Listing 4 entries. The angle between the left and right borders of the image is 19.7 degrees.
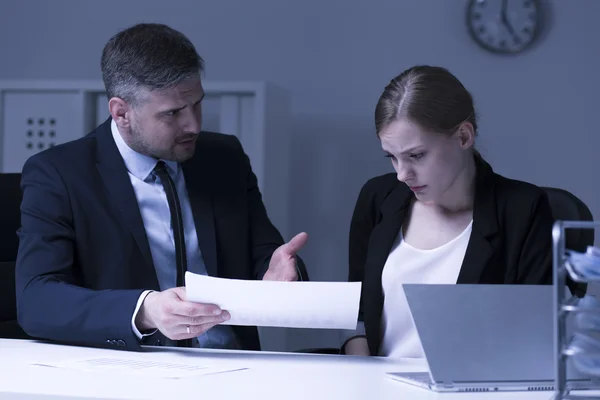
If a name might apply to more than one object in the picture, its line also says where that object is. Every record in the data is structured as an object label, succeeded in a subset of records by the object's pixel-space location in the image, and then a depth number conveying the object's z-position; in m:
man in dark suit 4.41
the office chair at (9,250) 4.68
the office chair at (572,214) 4.55
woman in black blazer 4.53
